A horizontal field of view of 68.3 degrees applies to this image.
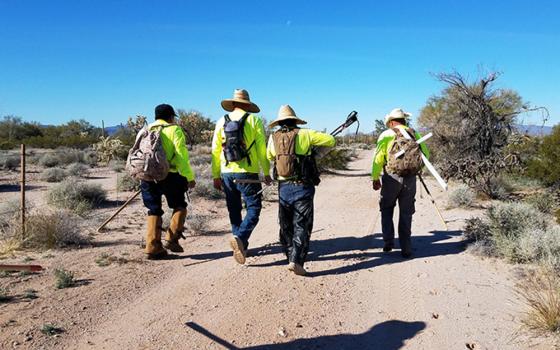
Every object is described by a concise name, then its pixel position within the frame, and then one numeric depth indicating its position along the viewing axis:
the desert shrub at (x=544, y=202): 8.16
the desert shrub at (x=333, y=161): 19.97
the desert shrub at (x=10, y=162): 18.22
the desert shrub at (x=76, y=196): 9.01
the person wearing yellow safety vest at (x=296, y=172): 5.02
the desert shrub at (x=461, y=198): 9.38
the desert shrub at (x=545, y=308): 3.42
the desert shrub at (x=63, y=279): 4.57
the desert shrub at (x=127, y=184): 12.33
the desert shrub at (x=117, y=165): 19.42
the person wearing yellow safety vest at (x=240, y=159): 5.19
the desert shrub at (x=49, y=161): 20.12
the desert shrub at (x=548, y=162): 8.76
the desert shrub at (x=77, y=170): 17.12
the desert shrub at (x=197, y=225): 7.40
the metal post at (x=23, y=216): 6.05
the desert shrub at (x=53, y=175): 15.40
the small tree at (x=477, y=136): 10.05
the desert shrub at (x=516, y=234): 5.23
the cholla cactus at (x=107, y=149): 21.94
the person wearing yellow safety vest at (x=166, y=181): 5.61
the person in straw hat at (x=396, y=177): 5.72
